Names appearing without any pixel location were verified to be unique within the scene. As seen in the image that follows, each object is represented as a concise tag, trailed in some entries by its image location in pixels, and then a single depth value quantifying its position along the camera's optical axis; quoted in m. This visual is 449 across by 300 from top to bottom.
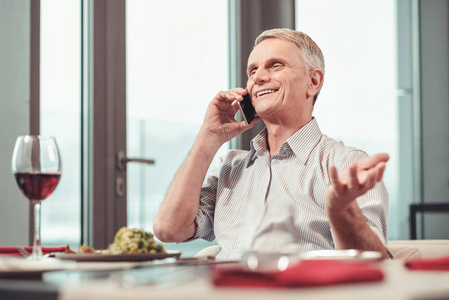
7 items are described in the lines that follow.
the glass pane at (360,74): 4.55
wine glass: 1.22
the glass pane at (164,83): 3.30
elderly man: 1.85
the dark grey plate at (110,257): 1.09
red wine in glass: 1.23
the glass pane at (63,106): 2.91
